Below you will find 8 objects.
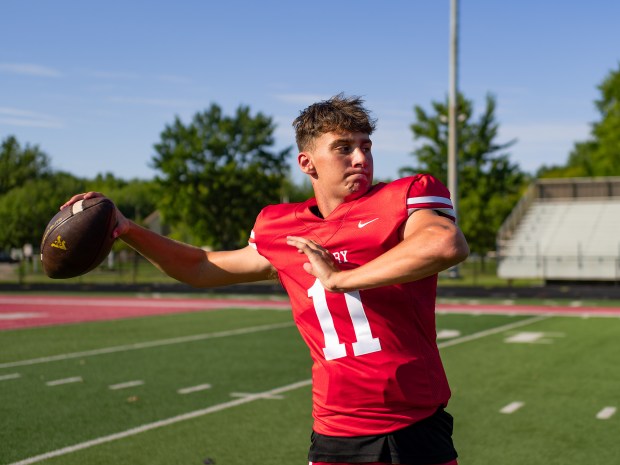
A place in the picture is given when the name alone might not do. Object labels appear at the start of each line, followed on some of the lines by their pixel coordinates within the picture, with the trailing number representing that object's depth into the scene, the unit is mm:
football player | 2666
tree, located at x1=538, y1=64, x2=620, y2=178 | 52344
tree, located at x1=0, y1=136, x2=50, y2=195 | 25078
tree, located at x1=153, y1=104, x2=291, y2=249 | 47250
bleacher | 30203
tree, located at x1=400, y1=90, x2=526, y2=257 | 37344
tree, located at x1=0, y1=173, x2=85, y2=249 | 24406
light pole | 25641
